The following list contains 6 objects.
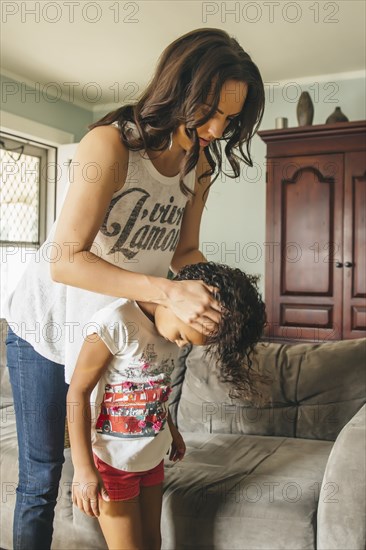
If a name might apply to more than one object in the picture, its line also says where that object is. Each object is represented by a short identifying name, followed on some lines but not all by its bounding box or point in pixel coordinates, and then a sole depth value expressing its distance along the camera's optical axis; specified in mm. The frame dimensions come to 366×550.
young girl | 1149
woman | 1047
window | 4141
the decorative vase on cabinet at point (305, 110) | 3659
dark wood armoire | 3381
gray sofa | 1389
